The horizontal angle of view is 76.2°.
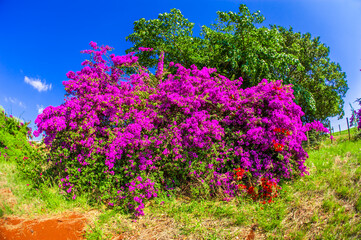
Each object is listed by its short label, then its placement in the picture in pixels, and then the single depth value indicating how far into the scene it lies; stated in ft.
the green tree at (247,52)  37.21
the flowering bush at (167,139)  17.31
